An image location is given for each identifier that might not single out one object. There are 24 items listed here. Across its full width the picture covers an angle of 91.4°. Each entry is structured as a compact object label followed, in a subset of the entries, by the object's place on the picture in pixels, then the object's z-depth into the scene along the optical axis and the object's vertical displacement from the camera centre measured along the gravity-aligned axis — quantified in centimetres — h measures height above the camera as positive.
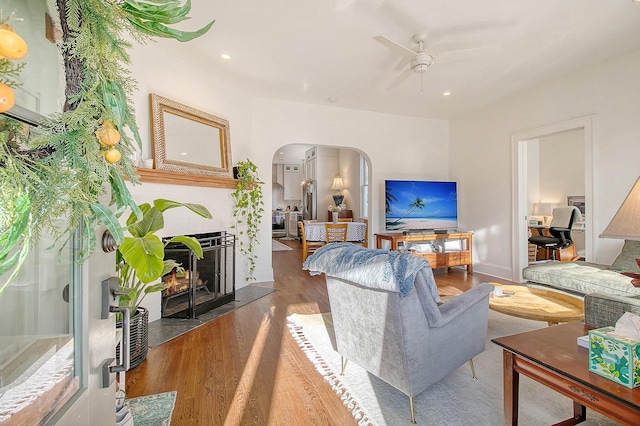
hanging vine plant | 415 +4
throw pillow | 304 -50
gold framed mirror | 321 +83
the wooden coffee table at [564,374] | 108 -64
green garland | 46 +13
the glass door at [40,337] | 49 -23
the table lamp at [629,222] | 117 -5
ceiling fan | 292 +150
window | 768 +64
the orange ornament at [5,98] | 39 +15
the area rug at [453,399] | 166 -112
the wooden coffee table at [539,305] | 217 -75
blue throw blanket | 154 -31
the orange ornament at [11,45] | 38 +21
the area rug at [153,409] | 167 -111
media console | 510 -63
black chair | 536 -41
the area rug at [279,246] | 827 -100
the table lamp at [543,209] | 689 -2
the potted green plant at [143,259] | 129 -20
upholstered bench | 271 -65
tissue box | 111 -56
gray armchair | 161 -65
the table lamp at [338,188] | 888 +65
